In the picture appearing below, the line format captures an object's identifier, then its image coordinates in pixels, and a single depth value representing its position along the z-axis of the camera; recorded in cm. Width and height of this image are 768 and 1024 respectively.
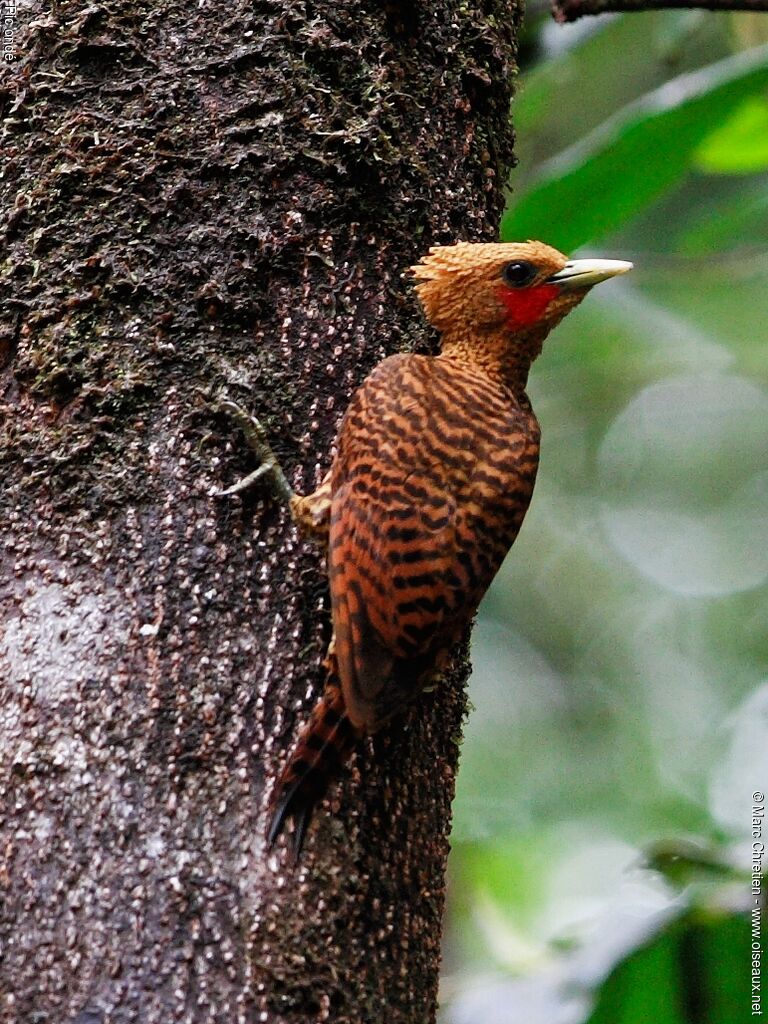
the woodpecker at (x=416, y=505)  492
